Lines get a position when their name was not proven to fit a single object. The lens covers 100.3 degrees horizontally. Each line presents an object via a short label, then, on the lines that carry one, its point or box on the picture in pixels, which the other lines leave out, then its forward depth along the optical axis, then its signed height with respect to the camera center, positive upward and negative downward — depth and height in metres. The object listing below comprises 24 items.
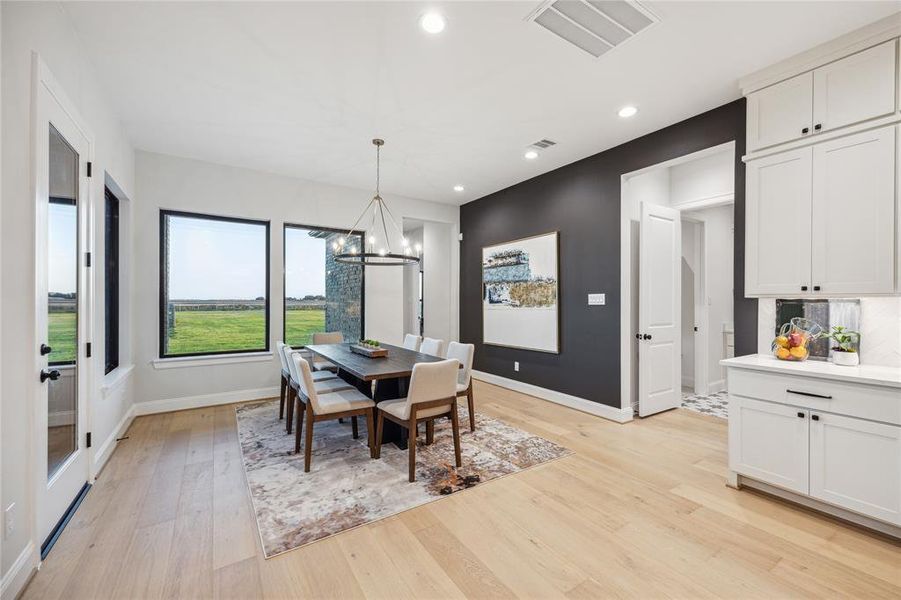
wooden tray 3.63 -0.52
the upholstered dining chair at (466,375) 3.69 -0.75
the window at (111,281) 3.64 +0.17
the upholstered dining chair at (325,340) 4.52 -0.54
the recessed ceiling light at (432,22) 2.17 +1.63
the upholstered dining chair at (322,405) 2.84 -0.84
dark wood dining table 2.96 -0.57
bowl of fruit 2.52 -0.26
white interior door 4.14 -0.11
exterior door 1.90 -0.06
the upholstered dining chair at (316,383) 3.37 -0.80
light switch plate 4.26 +0.01
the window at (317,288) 5.17 +0.16
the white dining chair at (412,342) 4.59 -0.52
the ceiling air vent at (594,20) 2.11 +1.65
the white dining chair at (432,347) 4.18 -0.54
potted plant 2.38 -0.29
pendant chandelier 5.52 +1.04
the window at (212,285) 4.47 +0.18
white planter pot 2.38 -0.37
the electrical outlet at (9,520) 1.59 -0.96
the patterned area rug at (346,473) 2.23 -1.30
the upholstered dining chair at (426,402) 2.70 -0.77
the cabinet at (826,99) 2.24 +1.32
